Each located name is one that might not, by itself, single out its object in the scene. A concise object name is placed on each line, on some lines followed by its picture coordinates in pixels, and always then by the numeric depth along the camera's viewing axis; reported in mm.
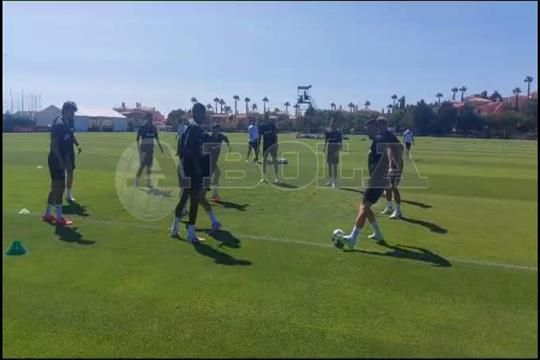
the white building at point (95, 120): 67938
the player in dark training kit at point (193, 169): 8445
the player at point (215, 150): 12021
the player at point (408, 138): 28844
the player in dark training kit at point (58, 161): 9539
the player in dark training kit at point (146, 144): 14797
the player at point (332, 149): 16609
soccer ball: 8367
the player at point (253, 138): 23366
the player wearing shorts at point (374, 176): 8266
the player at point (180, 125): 15275
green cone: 7233
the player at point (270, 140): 18188
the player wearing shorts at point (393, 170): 8797
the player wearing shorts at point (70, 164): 10361
